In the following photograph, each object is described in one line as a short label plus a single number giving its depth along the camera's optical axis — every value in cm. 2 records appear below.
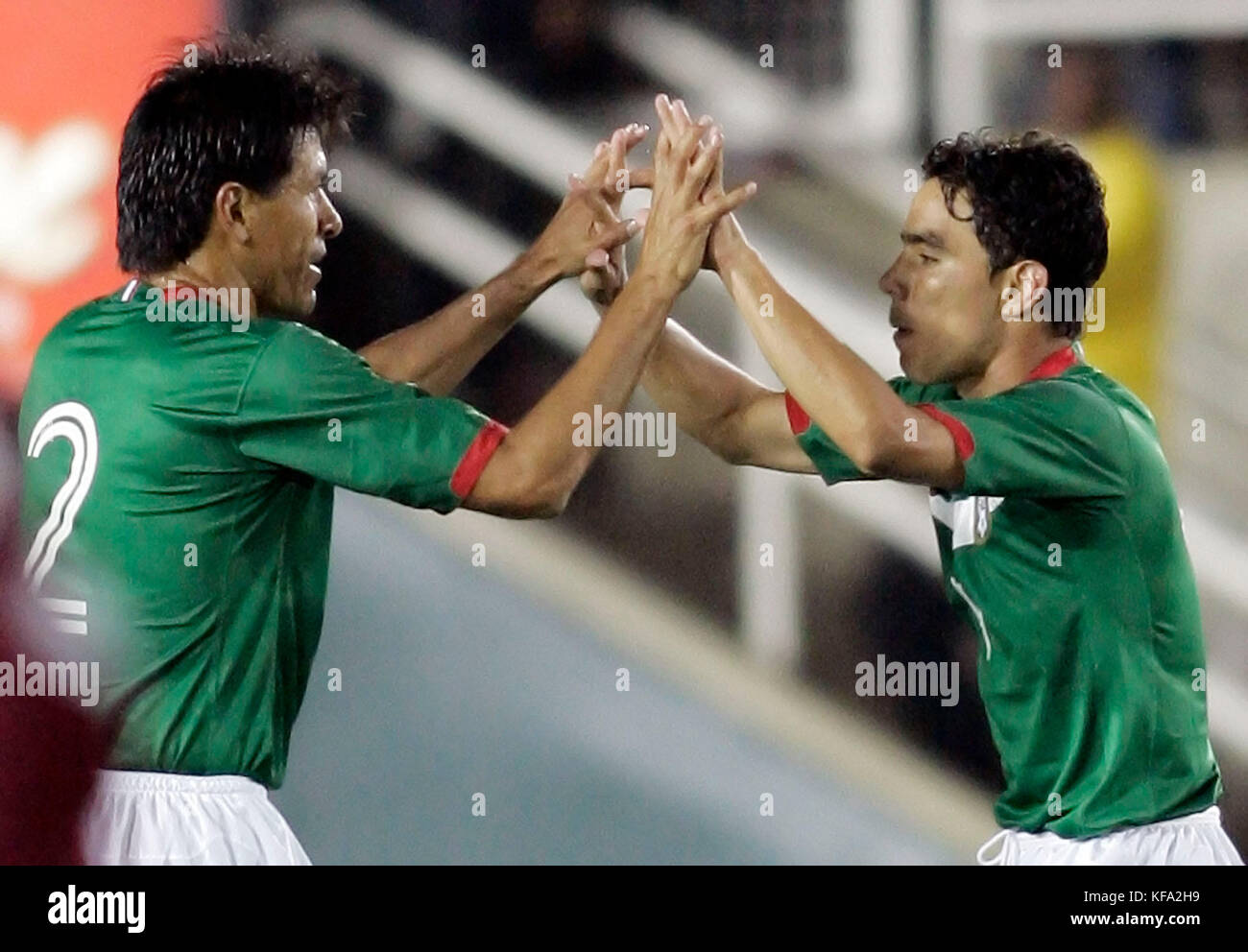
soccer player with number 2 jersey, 418
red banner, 725
